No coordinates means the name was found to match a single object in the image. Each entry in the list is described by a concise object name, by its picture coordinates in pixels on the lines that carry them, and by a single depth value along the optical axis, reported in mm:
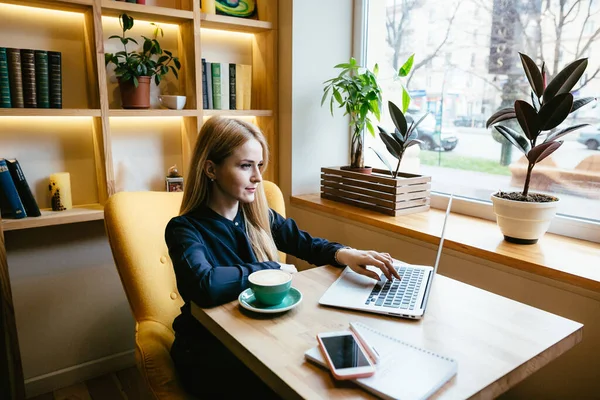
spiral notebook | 690
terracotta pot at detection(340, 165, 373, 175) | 2077
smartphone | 725
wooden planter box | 1856
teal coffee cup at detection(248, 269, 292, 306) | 955
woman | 1076
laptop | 971
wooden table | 735
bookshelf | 1767
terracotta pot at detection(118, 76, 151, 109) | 1880
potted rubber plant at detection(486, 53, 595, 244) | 1334
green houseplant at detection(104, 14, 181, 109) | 1842
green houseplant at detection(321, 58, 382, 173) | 2016
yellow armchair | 1170
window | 1560
